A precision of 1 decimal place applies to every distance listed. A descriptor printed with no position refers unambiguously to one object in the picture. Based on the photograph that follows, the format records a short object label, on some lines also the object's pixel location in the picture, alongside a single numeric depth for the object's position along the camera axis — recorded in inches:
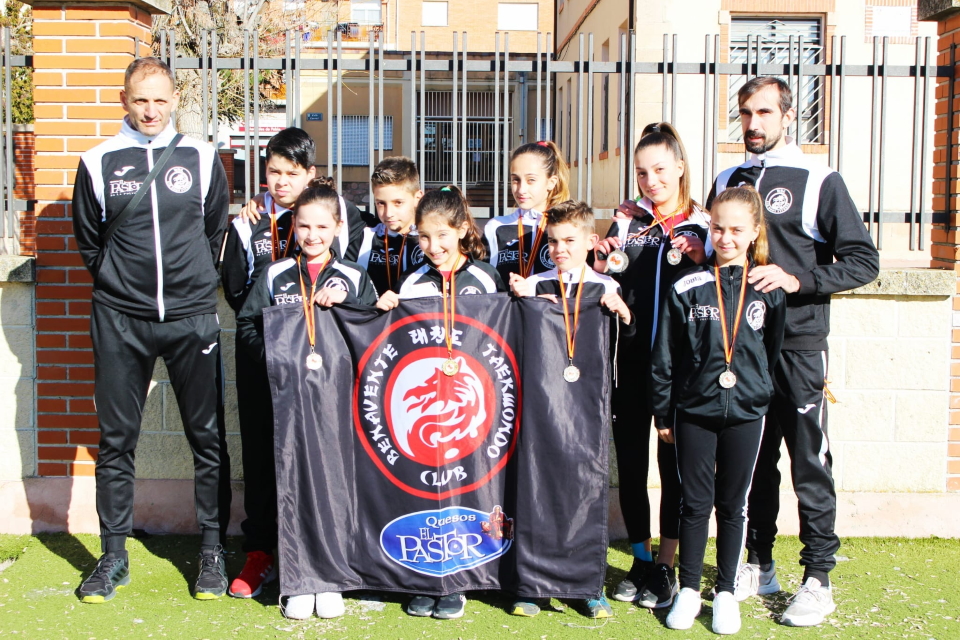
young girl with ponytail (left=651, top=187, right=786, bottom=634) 140.2
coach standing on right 146.6
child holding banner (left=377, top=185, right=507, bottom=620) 146.3
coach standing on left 154.3
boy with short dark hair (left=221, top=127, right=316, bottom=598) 158.9
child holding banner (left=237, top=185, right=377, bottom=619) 148.5
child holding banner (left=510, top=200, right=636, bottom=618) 144.4
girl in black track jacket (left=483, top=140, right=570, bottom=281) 155.4
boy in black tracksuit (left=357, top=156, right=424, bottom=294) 161.2
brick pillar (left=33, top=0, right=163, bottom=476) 186.5
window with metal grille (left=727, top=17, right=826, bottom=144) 520.4
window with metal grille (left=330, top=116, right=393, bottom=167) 935.7
